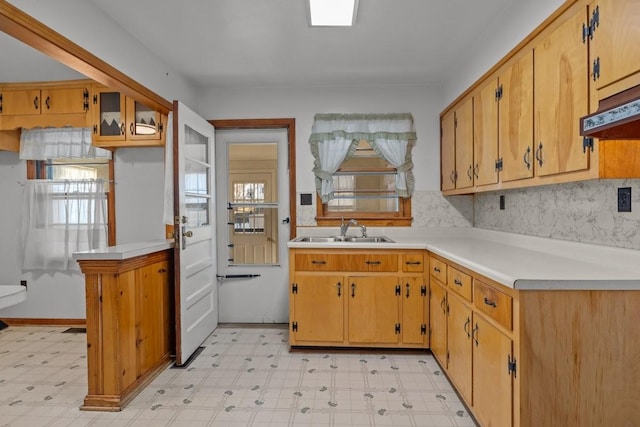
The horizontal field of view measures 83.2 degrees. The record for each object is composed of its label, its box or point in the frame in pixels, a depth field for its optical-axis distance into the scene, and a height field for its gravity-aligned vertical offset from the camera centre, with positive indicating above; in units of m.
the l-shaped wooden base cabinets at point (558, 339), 1.33 -0.51
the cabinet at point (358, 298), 2.86 -0.70
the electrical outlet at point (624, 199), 1.62 +0.04
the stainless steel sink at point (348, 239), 3.31 -0.26
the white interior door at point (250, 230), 3.63 -0.20
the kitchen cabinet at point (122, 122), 3.03 +0.77
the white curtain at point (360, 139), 3.42 +0.67
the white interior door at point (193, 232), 2.68 -0.16
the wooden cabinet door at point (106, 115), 3.07 +0.84
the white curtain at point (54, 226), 3.55 -0.13
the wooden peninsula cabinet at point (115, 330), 2.14 -0.72
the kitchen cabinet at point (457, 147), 2.73 +0.52
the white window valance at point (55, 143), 3.48 +0.68
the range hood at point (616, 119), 1.01 +0.27
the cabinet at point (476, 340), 1.50 -0.67
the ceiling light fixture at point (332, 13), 2.05 +1.19
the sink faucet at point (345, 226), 3.33 -0.14
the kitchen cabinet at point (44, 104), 3.11 +0.96
